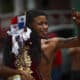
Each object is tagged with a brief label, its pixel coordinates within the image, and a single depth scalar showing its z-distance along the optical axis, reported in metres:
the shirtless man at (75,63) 14.93
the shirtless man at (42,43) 10.56
